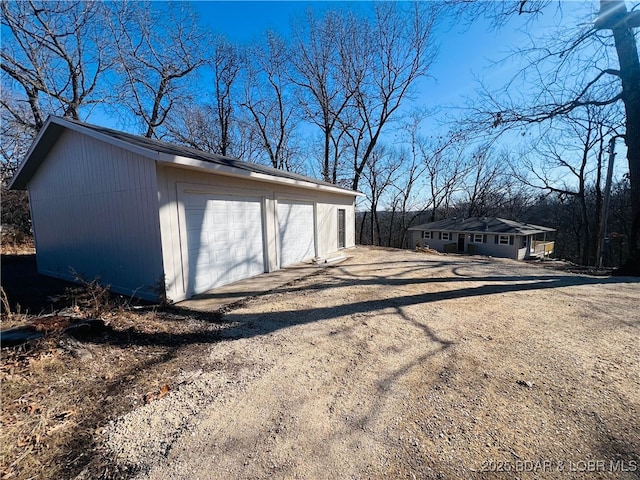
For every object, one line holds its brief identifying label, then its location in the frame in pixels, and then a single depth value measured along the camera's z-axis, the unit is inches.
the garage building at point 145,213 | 195.9
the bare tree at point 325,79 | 633.0
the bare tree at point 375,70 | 614.9
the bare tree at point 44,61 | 431.8
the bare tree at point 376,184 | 989.8
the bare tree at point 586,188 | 707.4
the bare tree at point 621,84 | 243.1
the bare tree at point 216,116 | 669.3
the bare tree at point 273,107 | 687.1
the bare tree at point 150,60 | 509.0
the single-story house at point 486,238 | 812.6
